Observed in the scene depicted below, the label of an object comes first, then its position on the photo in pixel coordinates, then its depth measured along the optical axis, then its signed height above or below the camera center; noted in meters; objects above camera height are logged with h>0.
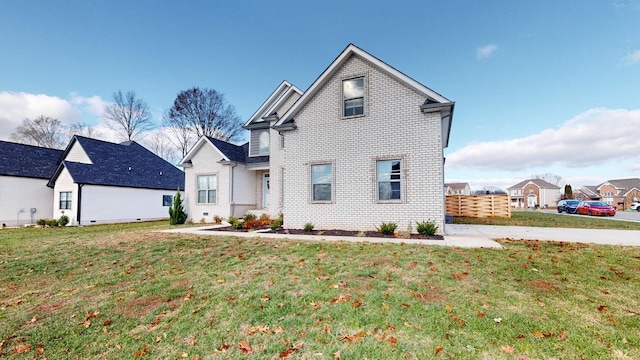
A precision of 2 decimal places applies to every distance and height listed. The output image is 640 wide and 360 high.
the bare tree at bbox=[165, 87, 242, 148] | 31.80 +10.31
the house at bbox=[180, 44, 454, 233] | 9.87 +1.92
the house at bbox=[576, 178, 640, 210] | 53.47 +0.09
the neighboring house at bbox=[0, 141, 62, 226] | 18.95 +1.10
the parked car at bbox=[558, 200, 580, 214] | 30.73 -1.56
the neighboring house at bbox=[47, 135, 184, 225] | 18.58 +1.11
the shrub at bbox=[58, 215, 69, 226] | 17.91 -1.52
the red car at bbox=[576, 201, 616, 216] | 25.20 -1.56
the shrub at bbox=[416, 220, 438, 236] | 9.23 -1.18
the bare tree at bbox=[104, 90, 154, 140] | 31.70 +10.23
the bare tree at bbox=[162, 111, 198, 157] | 32.31 +8.17
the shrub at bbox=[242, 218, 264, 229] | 12.53 -1.33
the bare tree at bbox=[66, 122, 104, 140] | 34.62 +9.14
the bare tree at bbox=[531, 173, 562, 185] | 91.38 +5.69
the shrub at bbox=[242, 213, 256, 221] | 14.06 -1.11
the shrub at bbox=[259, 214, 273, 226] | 13.21 -1.25
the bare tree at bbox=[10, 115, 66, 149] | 32.41 +8.40
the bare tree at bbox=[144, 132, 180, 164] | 35.88 +7.33
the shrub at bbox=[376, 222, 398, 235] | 9.59 -1.21
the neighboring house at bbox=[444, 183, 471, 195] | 72.69 +1.88
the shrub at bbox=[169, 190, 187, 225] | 16.12 -0.96
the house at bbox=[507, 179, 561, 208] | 63.16 -0.14
